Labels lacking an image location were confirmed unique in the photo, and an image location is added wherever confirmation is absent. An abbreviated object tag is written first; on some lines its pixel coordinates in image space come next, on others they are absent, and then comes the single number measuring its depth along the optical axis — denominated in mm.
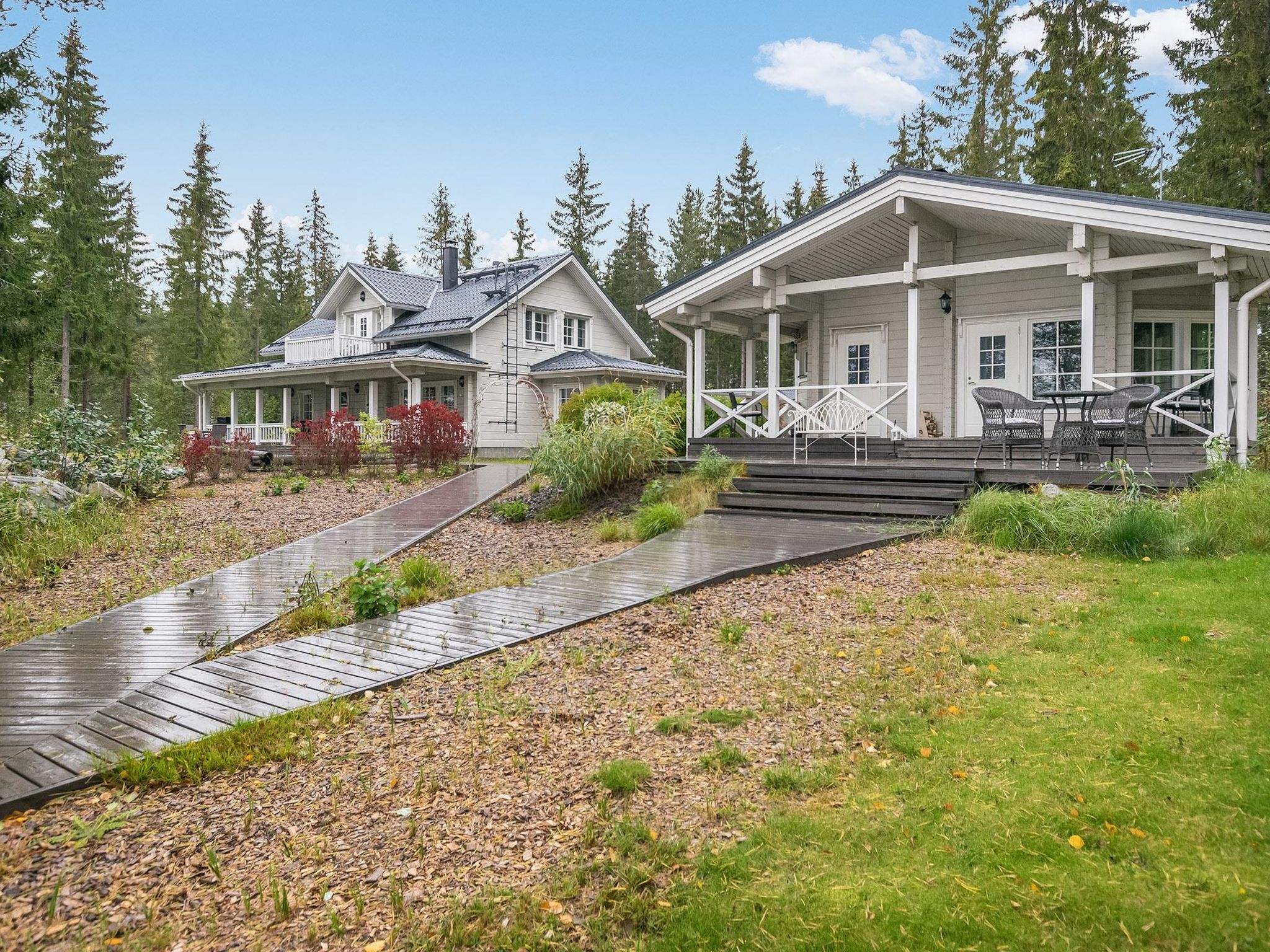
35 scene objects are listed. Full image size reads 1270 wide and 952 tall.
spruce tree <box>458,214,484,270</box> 45625
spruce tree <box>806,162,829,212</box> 39656
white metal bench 12141
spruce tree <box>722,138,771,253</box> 37406
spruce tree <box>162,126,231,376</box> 36062
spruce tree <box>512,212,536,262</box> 44031
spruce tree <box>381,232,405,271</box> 48531
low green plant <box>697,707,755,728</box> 3664
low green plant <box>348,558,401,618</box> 5738
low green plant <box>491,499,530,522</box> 10508
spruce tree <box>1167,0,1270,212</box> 16906
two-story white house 24688
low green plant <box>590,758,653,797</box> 3072
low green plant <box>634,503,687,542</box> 8836
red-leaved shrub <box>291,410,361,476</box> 15202
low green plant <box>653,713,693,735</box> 3611
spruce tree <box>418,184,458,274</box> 47344
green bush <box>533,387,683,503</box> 10734
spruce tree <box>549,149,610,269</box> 41656
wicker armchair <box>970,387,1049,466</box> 9391
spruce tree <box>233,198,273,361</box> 43125
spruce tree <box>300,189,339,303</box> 48000
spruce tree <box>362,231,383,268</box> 49238
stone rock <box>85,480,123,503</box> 10876
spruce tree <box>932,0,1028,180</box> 27094
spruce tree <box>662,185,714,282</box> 42562
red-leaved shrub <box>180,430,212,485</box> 14539
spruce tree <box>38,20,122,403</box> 27125
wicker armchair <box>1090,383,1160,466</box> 8797
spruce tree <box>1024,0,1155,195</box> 19844
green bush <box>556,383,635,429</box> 14672
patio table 8969
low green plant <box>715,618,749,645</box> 4836
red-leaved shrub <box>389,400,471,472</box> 14805
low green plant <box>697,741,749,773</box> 3248
